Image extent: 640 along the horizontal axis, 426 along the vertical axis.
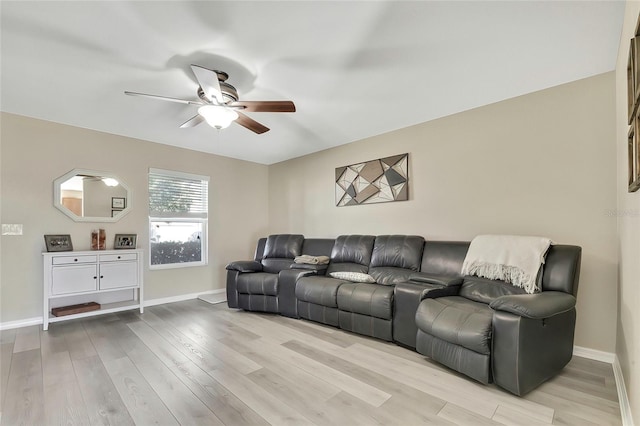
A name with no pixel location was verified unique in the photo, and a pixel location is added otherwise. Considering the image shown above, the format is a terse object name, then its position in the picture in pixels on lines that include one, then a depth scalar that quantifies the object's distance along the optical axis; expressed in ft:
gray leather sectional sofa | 6.38
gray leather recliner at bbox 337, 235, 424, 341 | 9.32
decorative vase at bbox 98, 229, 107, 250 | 12.78
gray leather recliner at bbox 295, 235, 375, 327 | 10.73
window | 14.83
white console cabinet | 11.02
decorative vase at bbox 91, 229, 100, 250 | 12.71
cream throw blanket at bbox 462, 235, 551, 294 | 7.91
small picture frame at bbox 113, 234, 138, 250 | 13.33
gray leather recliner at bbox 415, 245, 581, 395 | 6.21
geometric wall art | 12.76
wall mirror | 12.27
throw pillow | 10.91
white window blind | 14.80
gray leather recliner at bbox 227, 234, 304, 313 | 12.59
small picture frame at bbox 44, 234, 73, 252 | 11.62
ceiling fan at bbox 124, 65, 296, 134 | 8.22
